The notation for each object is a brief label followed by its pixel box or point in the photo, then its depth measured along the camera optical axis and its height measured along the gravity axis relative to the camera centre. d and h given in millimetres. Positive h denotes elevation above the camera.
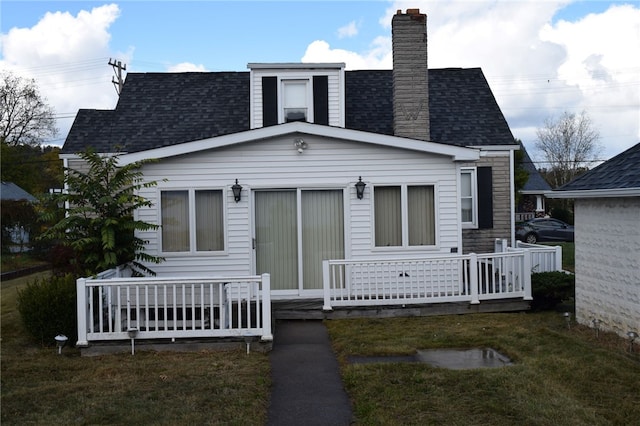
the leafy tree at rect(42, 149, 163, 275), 9586 -43
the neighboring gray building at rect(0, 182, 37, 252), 22297 -606
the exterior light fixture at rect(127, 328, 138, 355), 8195 -1534
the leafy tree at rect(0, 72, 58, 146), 43906 +7558
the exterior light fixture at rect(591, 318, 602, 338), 8724 -1605
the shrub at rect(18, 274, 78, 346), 8734 -1279
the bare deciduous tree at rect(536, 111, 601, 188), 46312 +4714
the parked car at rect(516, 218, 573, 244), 28391 -866
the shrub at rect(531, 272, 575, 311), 10672 -1315
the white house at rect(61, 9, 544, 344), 10695 +2
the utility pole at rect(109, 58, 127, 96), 35375 +8554
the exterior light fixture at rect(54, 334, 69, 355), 8047 -1579
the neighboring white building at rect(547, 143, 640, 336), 7973 -414
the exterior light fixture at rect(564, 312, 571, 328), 9328 -1599
